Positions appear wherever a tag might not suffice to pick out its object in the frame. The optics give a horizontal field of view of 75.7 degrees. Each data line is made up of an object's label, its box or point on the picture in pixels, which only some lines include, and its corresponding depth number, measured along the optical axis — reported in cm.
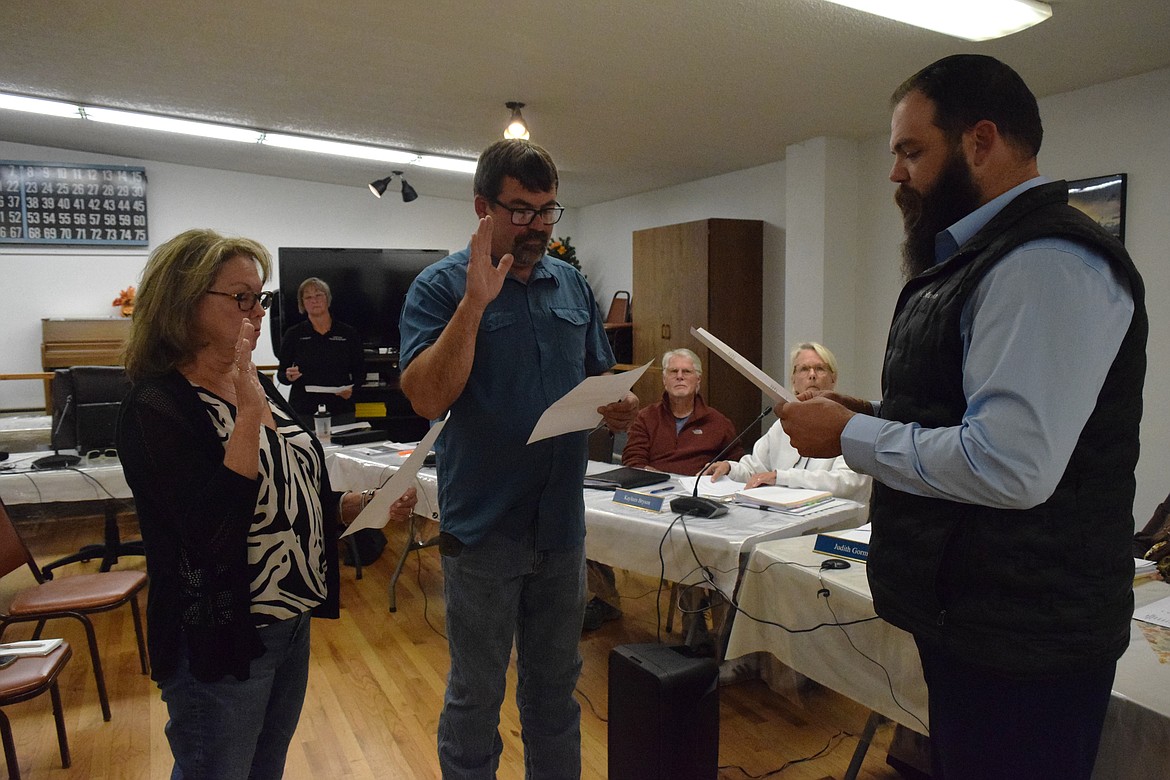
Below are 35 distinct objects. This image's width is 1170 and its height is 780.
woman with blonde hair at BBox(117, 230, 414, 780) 127
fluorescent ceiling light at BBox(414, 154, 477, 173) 659
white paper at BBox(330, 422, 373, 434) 446
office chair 397
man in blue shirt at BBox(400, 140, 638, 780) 158
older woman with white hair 289
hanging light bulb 479
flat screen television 668
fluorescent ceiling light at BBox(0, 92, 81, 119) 527
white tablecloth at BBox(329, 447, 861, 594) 229
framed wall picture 389
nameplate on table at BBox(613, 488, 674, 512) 262
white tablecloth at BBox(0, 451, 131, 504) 355
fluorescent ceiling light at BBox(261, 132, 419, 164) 602
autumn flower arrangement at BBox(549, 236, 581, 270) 773
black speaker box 185
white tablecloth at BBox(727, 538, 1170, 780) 133
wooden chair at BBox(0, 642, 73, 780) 204
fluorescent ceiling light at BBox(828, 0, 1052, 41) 297
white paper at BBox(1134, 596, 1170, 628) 157
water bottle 430
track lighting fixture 693
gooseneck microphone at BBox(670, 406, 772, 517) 252
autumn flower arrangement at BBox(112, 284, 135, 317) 720
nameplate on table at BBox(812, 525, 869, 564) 206
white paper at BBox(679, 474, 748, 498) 285
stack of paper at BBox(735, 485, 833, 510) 262
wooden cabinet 604
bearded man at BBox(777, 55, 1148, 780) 97
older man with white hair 358
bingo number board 703
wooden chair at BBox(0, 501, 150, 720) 261
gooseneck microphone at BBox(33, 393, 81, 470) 372
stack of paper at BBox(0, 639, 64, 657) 206
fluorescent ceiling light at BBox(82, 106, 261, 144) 556
